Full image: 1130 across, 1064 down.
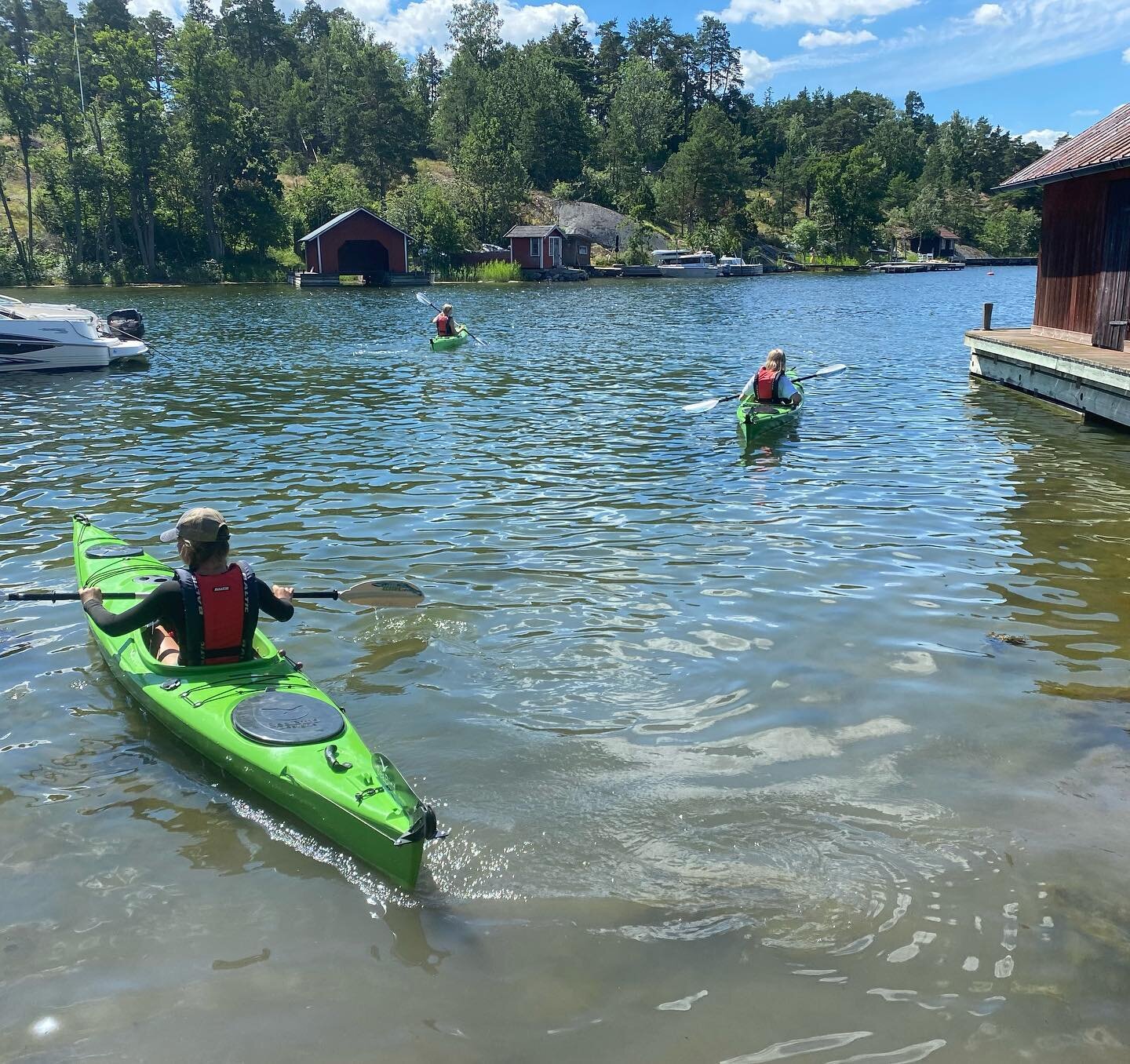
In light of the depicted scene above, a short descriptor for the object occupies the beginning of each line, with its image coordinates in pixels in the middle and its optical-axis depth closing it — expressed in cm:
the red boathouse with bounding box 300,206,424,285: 6950
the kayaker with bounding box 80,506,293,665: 605
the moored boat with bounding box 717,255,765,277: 9097
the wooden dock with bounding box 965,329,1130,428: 1542
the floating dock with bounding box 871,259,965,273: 10412
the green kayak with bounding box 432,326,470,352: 2858
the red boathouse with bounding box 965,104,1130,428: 1644
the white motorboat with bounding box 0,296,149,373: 2378
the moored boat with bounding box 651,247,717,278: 8806
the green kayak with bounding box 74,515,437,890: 485
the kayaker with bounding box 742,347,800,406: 1623
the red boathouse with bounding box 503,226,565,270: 7844
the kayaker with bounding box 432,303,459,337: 2877
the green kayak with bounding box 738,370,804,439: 1558
